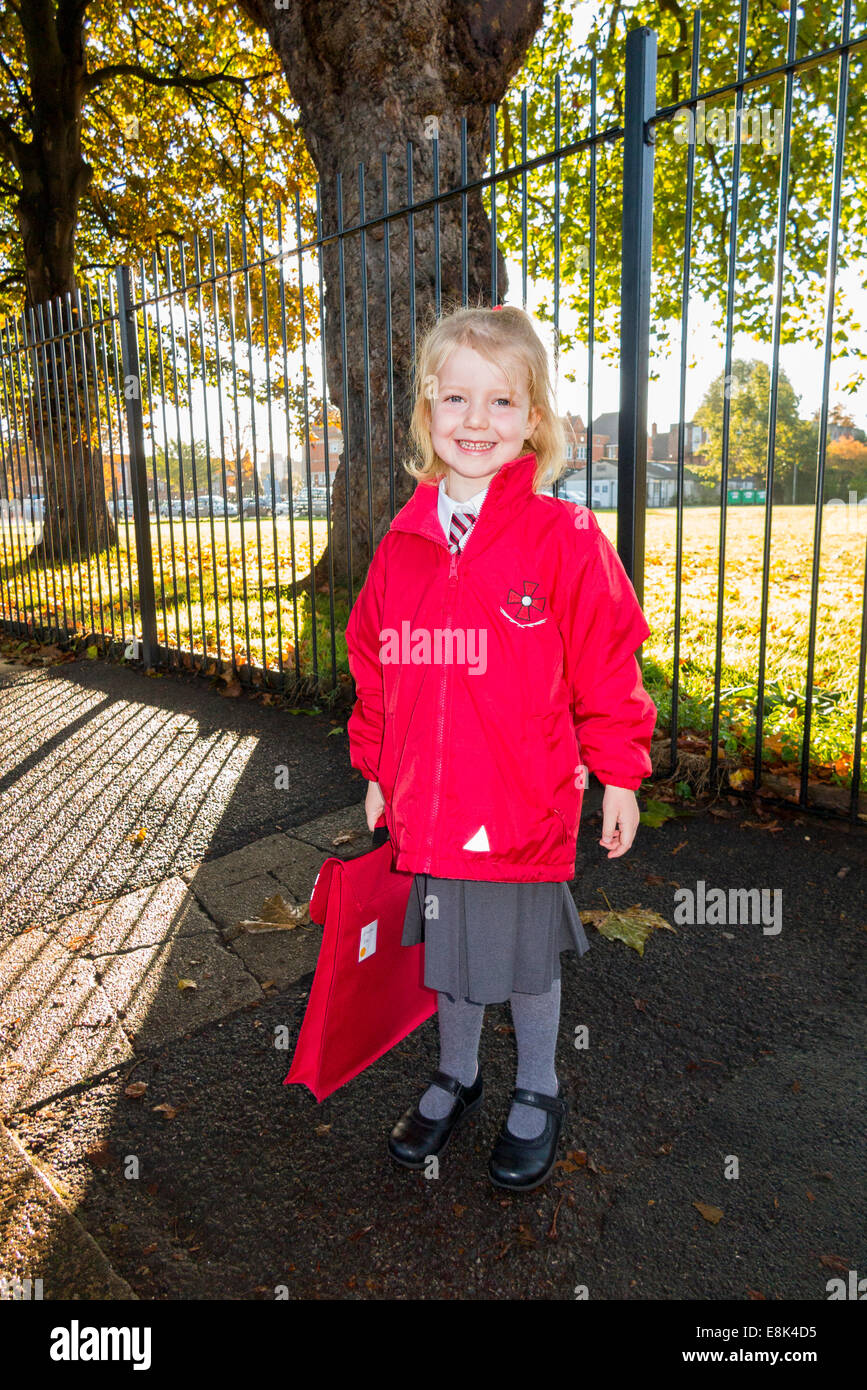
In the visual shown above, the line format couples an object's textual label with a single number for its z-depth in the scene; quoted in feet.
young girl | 6.16
